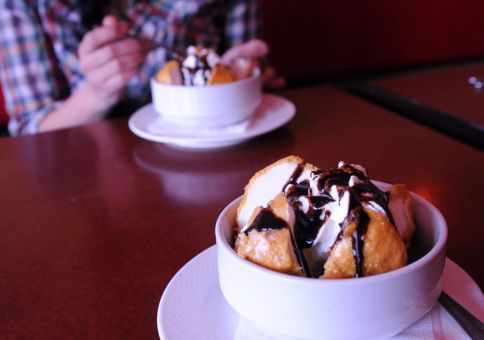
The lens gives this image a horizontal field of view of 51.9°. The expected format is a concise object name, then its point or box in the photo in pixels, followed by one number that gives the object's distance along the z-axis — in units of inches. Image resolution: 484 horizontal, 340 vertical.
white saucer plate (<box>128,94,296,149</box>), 31.4
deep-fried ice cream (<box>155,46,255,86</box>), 33.3
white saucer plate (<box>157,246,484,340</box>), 13.5
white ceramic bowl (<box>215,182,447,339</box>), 12.1
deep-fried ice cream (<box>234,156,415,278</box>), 12.9
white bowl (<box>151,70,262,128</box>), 31.9
